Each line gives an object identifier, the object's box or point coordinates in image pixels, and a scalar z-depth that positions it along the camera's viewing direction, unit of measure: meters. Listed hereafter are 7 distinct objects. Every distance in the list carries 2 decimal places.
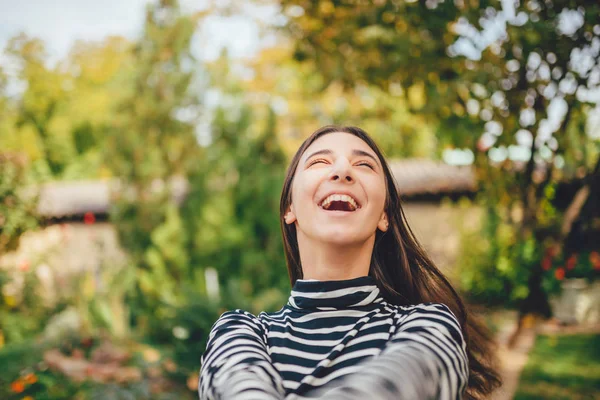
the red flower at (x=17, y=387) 3.83
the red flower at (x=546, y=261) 4.76
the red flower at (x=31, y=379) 3.98
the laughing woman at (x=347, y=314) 1.15
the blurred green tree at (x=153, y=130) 7.93
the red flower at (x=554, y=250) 4.65
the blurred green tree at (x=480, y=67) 2.94
